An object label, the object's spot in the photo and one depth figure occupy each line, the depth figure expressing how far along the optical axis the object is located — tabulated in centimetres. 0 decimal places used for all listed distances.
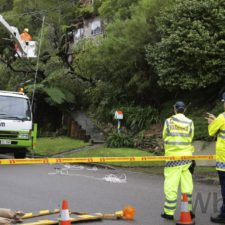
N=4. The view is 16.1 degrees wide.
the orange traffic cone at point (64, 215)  981
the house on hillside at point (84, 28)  5605
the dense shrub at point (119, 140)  3204
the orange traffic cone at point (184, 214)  1134
